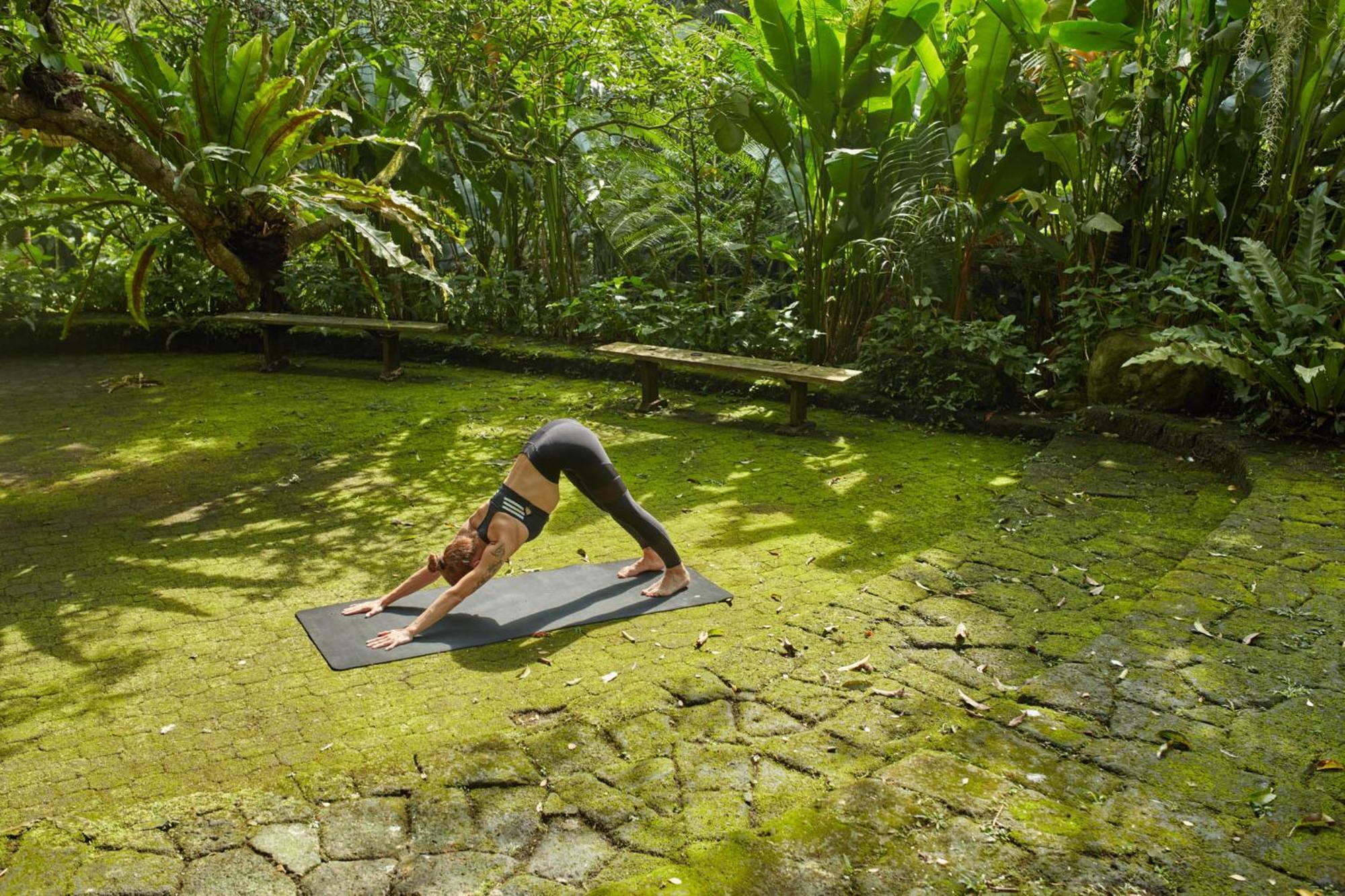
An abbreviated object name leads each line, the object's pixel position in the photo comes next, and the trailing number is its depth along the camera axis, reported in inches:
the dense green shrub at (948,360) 283.7
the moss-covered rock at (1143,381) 254.1
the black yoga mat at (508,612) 161.6
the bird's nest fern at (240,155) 260.8
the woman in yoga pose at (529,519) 165.2
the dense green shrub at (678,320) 329.1
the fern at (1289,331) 220.5
